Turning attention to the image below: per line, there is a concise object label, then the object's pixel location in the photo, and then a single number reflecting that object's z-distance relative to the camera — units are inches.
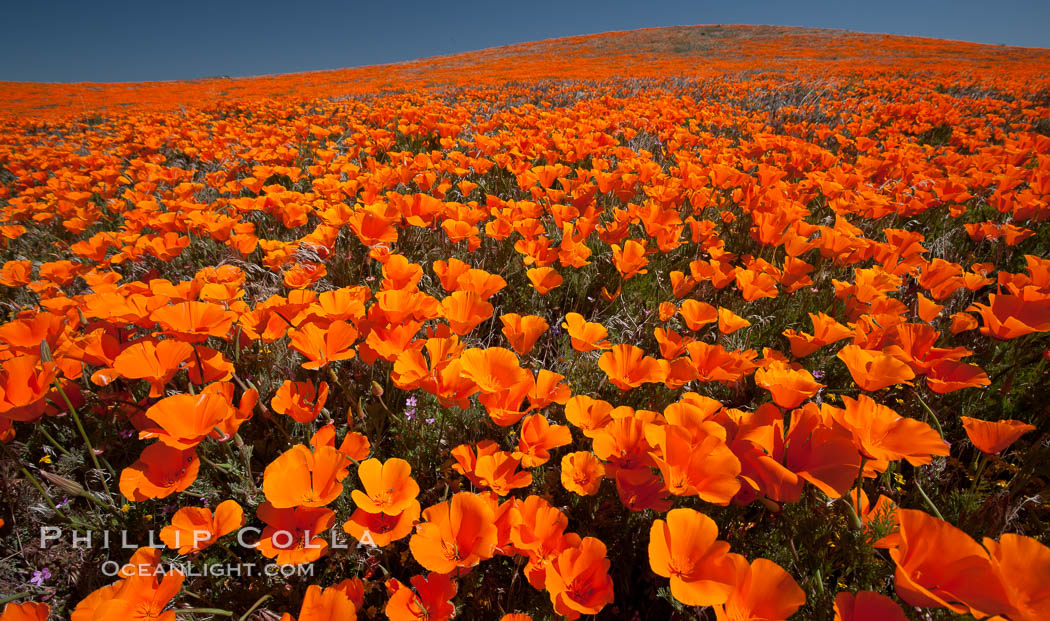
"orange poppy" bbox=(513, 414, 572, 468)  17.5
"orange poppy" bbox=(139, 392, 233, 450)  16.3
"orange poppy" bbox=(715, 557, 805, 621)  13.3
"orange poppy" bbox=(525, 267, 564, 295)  25.4
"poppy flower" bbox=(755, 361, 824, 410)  16.9
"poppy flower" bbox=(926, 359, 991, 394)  17.7
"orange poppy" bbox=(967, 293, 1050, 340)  19.1
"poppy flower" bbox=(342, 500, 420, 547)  15.2
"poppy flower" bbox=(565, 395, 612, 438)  19.0
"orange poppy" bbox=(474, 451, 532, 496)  17.1
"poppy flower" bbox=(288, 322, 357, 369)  19.6
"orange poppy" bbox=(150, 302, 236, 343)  18.9
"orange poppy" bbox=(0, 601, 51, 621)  14.1
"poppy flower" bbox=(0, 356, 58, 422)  16.6
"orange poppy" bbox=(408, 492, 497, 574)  14.9
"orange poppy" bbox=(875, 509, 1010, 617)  12.2
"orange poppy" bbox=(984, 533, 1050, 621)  12.4
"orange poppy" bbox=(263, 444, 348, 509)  15.7
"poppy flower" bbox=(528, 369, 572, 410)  18.9
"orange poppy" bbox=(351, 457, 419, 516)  15.7
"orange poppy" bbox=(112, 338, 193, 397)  18.1
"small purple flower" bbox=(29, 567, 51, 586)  18.2
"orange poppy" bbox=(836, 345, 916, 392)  17.0
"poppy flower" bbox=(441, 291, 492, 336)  21.2
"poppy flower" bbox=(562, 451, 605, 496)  16.9
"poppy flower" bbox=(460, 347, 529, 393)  19.1
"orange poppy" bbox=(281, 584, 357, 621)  14.4
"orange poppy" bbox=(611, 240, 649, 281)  27.1
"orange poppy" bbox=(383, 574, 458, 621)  15.0
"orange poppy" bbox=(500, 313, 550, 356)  21.0
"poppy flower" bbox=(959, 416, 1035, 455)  16.3
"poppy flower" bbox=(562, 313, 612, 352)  21.0
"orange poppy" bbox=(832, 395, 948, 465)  15.1
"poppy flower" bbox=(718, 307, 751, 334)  21.9
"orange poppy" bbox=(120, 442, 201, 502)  16.3
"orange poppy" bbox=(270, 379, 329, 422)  18.5
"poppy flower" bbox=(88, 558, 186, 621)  14.7
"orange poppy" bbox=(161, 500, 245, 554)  15.7
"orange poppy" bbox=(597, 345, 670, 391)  19.6
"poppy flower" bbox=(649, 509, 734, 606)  13.7
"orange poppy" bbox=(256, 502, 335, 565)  15.0
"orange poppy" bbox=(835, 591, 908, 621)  12.8
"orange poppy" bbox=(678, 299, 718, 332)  23.2
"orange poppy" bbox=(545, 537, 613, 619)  14.5
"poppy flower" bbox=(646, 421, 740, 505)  14.8
